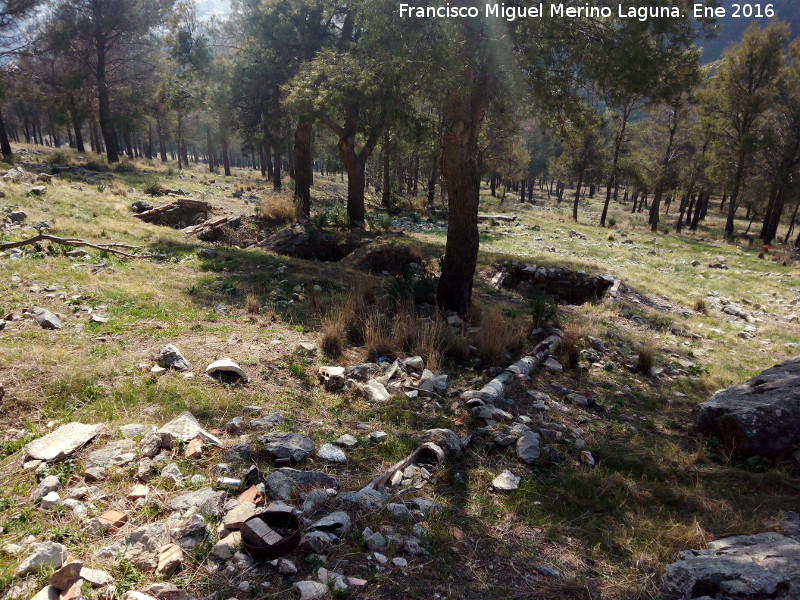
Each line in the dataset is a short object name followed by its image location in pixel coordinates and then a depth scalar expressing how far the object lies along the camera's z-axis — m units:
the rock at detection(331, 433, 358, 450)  3.95
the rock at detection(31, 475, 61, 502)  2.83
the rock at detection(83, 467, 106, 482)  3.04
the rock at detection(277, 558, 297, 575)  2.50
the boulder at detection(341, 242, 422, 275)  11.20
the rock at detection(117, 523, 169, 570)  2.43
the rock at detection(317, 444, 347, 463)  3.68
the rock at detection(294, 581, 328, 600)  2.34
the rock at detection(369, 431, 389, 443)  4.11
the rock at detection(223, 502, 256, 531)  2.74
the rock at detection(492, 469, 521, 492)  3.63
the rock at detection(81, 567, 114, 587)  2.25
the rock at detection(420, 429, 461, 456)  4.01
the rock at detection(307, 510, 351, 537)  2.84
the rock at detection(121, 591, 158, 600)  2.19
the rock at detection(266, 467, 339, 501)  3.16
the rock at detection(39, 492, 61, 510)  2.75
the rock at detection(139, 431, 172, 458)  3.32
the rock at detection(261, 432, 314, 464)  3.59
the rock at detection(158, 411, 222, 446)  3.56
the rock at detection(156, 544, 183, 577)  2.40
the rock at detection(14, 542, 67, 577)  2.29
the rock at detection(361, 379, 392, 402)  4.97
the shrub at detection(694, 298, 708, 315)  11.01
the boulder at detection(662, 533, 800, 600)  2.32
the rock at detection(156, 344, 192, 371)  4.79
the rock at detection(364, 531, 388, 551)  2.79
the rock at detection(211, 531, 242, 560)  2.55
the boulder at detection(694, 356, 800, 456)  4.32
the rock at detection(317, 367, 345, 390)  5.14
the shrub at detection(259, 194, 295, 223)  14.79
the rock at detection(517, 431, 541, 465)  4.05
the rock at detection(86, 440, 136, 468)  3.19
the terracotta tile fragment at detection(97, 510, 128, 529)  2.65
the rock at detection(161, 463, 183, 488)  3.07
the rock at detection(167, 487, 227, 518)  2.85
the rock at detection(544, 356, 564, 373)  6.37
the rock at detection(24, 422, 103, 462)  3.17
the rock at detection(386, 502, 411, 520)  3.10
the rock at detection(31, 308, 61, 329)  5.35
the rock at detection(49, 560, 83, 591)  2.20
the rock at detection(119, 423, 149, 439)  3.55
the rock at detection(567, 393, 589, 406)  5.52
